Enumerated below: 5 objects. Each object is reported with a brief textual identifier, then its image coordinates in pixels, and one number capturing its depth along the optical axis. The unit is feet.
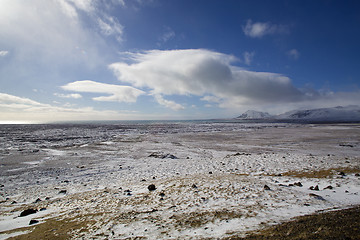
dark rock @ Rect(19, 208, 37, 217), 24.32
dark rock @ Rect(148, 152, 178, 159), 64.26
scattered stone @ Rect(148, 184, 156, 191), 31.27
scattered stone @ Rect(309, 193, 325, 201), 24.22
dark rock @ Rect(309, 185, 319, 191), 28.06
